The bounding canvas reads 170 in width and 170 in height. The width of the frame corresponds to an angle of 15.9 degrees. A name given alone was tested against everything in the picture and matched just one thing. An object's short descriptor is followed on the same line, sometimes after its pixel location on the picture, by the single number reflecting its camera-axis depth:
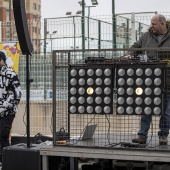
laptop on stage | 7.13
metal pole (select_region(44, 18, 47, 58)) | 12.69
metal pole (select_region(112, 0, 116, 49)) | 12.46
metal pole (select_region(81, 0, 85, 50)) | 12.91
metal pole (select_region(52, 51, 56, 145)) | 6.75
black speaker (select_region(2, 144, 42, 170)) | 6.74
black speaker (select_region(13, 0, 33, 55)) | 7.12
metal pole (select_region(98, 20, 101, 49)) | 12.85
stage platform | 6.17
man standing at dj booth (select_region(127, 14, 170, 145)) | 6.76
